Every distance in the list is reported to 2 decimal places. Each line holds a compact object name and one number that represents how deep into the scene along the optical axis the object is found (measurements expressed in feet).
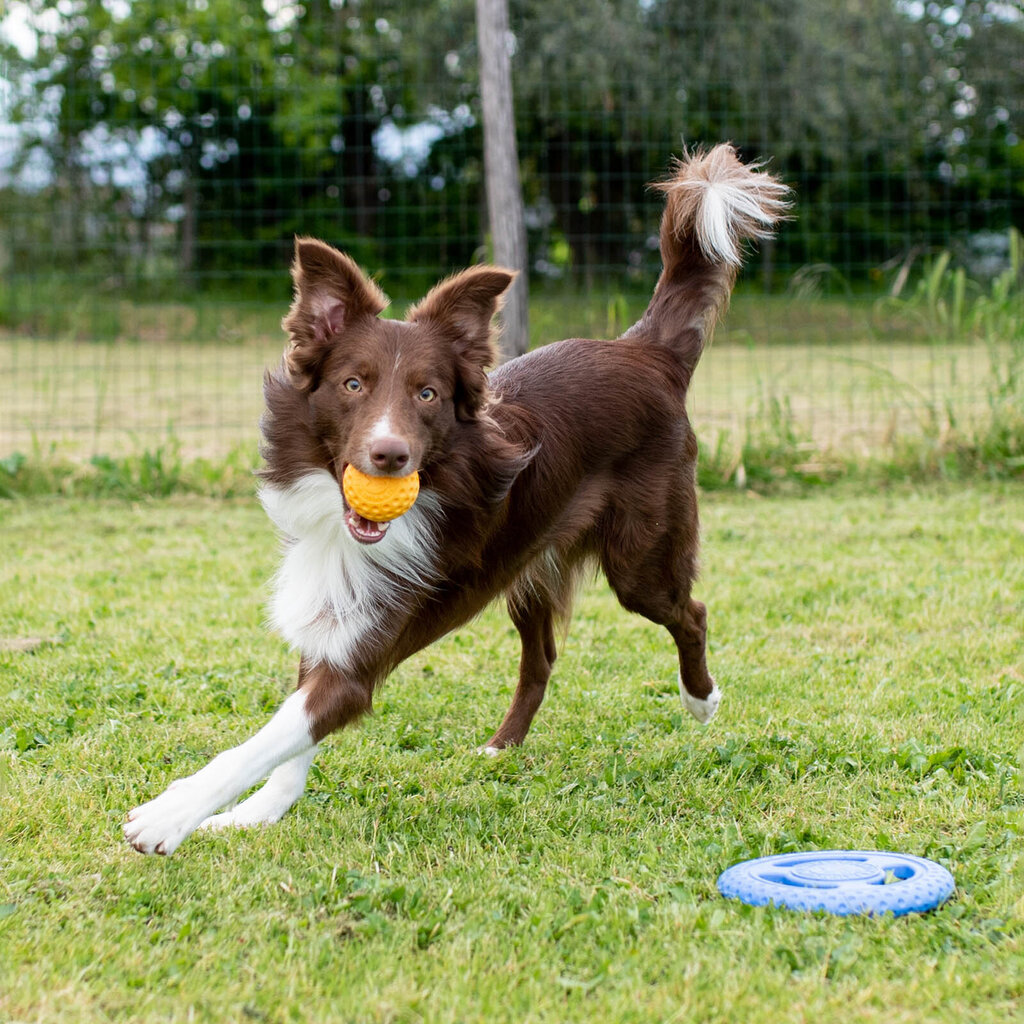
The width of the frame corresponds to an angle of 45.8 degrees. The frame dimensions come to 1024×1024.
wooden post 26.84
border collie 10.50
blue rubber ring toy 8.86
